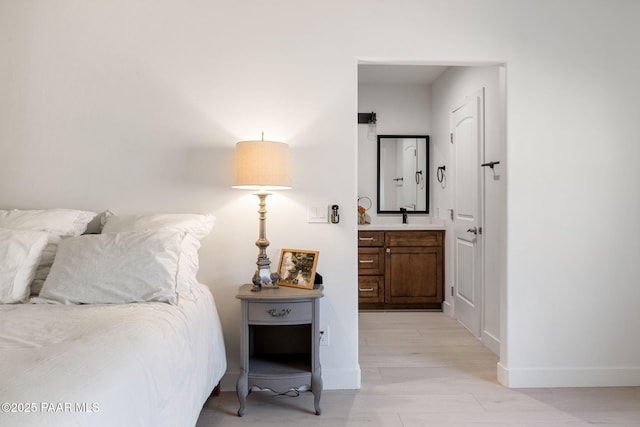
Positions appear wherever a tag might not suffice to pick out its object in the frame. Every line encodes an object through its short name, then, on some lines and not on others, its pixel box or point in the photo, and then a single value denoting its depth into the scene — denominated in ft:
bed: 3.57
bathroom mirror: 16.33
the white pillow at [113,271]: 6.43
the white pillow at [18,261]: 6.52
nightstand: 7.56
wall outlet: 8.74
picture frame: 8.16
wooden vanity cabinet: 14.87
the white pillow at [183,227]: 7.54
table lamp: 7.67
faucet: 16.16
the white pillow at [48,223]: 7.18
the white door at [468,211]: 11.92
